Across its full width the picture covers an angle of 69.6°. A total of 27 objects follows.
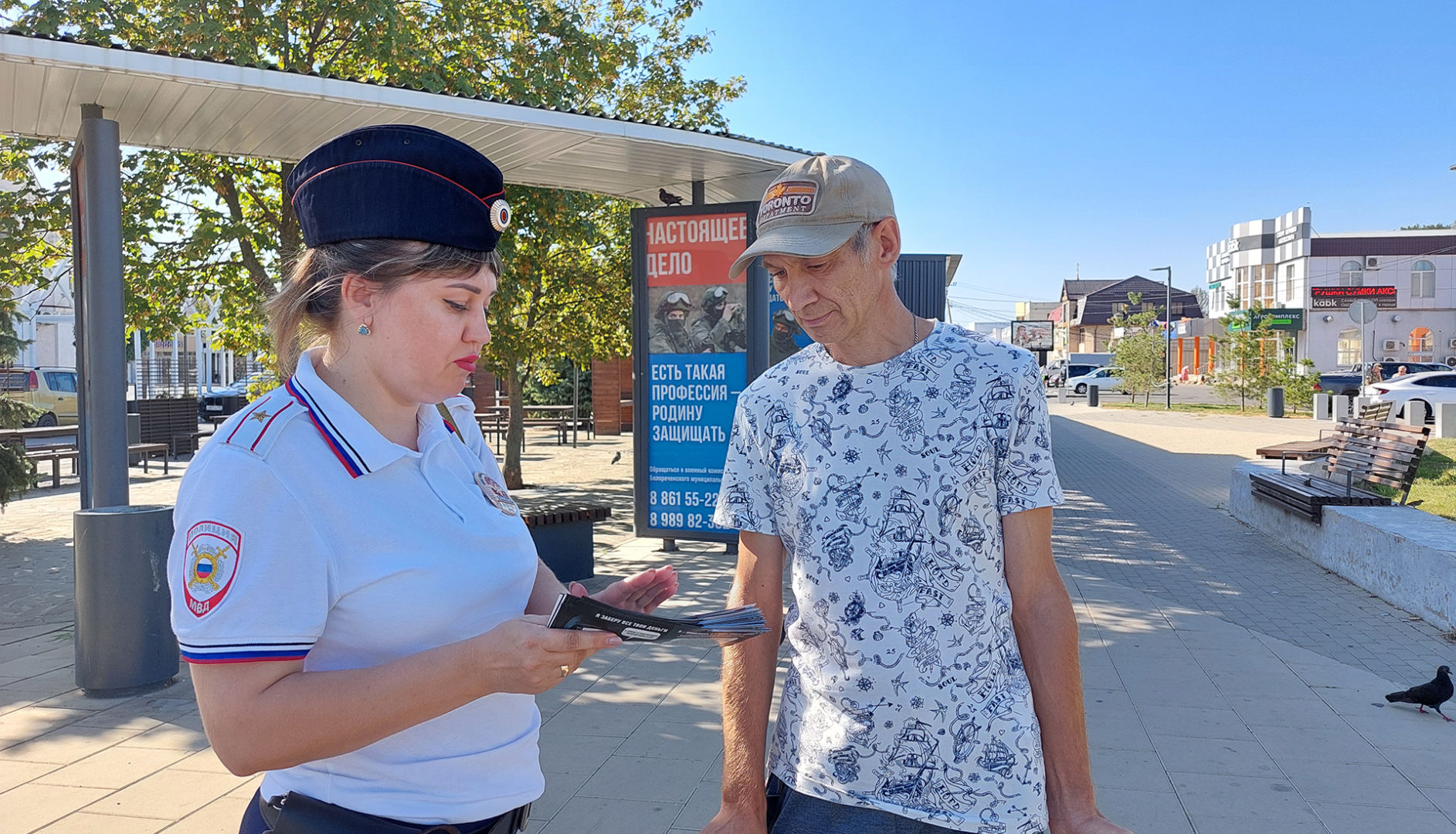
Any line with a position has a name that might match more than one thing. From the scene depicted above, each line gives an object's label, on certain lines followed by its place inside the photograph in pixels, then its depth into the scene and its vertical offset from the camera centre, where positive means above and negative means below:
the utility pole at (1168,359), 38.68 +1.11
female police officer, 1.24 -0.20
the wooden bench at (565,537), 7.42 -1.06
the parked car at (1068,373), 64.66 +0.93
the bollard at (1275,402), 29.77 -0.43
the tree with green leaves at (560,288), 10.88 +1.20
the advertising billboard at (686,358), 8.40 +0.25
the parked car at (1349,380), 32.03 +0.23
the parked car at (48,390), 23.84 +0.03
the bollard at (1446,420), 19.91 -0.65
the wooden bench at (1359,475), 8.70 -0.84
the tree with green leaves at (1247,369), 34.00 +0.58
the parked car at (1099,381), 55.01 +0.34
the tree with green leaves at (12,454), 10.35 -0.63
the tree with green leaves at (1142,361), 41.19 +1.04
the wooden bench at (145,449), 14.48 -0.85
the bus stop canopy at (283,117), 5.11 +1.59
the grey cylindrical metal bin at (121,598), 5.06 -1.01
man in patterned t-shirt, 1.71 -0.31
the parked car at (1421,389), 24.48 -0.07
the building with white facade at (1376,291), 54.38 +4.97
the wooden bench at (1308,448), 13.30 -0.82
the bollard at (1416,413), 18.39 -0.48
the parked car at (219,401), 27.12 -0.28
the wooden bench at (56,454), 14.54 -0.87
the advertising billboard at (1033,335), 67.94 +4.12
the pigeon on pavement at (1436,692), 4.79 -1.41
